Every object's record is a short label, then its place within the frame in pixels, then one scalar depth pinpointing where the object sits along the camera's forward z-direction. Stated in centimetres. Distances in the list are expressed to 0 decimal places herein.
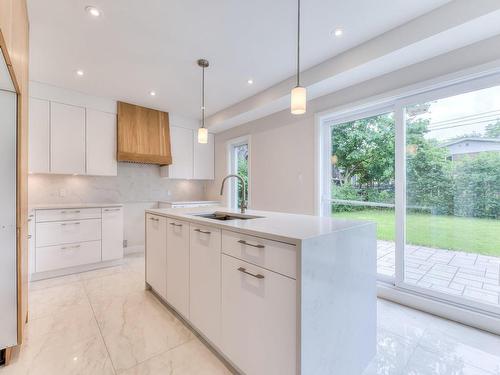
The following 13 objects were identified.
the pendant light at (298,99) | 179
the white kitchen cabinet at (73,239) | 304
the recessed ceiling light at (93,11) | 194
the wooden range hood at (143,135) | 395
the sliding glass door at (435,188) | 209
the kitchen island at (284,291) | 113
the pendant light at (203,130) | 276
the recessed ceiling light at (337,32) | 218
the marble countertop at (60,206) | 308
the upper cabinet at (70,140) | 330
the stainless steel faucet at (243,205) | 213
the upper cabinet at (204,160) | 498
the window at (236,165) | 480
